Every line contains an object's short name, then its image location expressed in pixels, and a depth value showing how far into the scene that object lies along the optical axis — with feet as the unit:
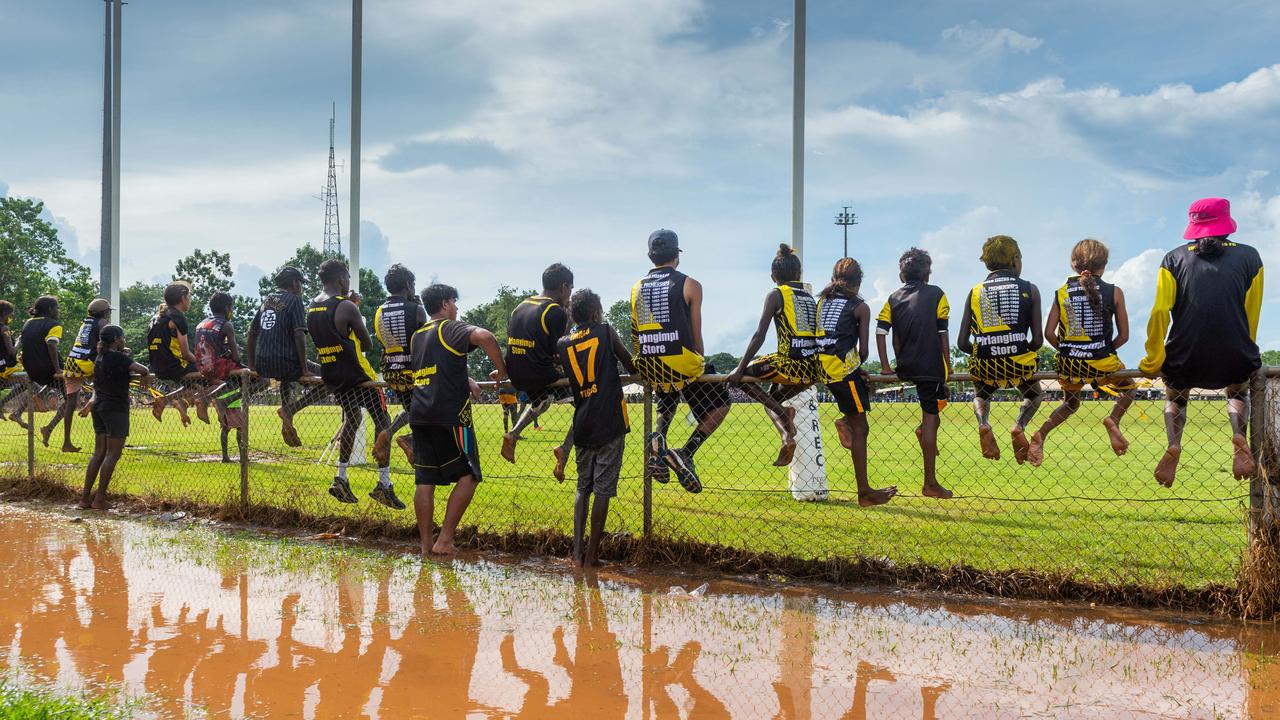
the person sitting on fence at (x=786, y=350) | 23.91
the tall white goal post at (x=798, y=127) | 38.34
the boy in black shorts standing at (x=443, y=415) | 25.07
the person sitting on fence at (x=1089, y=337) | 21.77
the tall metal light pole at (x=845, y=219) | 283.59
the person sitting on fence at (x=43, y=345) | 41.06
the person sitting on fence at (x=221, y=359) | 33.99
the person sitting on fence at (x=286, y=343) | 30.68
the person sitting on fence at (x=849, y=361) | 23.44
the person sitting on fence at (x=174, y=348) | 34.83
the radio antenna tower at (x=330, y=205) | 218.38
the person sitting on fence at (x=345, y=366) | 28.78
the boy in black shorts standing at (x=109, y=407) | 34.63
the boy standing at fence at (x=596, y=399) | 24.17
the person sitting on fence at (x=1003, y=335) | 22.68
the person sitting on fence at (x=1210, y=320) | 20.01
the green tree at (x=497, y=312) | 300.61
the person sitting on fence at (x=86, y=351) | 38.27
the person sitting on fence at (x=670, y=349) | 24.54
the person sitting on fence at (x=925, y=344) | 23.08
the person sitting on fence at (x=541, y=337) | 25.84
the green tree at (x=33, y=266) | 168.76
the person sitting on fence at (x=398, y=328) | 28.25
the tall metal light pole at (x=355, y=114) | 64.64
